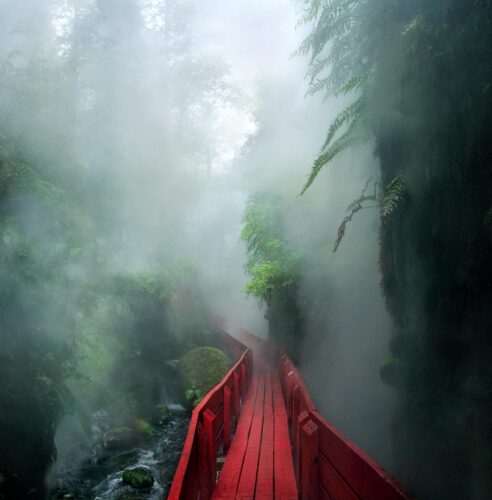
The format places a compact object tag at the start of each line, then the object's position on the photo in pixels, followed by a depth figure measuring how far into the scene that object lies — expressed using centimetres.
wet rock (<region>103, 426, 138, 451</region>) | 988
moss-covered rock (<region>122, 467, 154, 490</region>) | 816
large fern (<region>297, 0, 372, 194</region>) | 662
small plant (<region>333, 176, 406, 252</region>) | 505
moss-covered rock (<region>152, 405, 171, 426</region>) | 1188
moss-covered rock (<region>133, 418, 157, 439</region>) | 1054
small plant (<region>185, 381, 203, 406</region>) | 1262
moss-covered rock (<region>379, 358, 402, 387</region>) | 666
